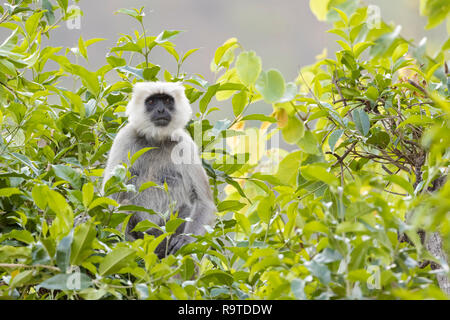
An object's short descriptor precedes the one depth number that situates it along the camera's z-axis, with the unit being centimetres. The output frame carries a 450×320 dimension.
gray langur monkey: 811
